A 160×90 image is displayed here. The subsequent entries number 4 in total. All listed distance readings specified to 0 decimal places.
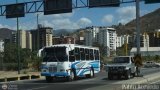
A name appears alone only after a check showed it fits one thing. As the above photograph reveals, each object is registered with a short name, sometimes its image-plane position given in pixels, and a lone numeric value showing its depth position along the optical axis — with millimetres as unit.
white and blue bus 33656
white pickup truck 34656
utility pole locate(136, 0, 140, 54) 30159
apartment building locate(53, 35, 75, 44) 138050
